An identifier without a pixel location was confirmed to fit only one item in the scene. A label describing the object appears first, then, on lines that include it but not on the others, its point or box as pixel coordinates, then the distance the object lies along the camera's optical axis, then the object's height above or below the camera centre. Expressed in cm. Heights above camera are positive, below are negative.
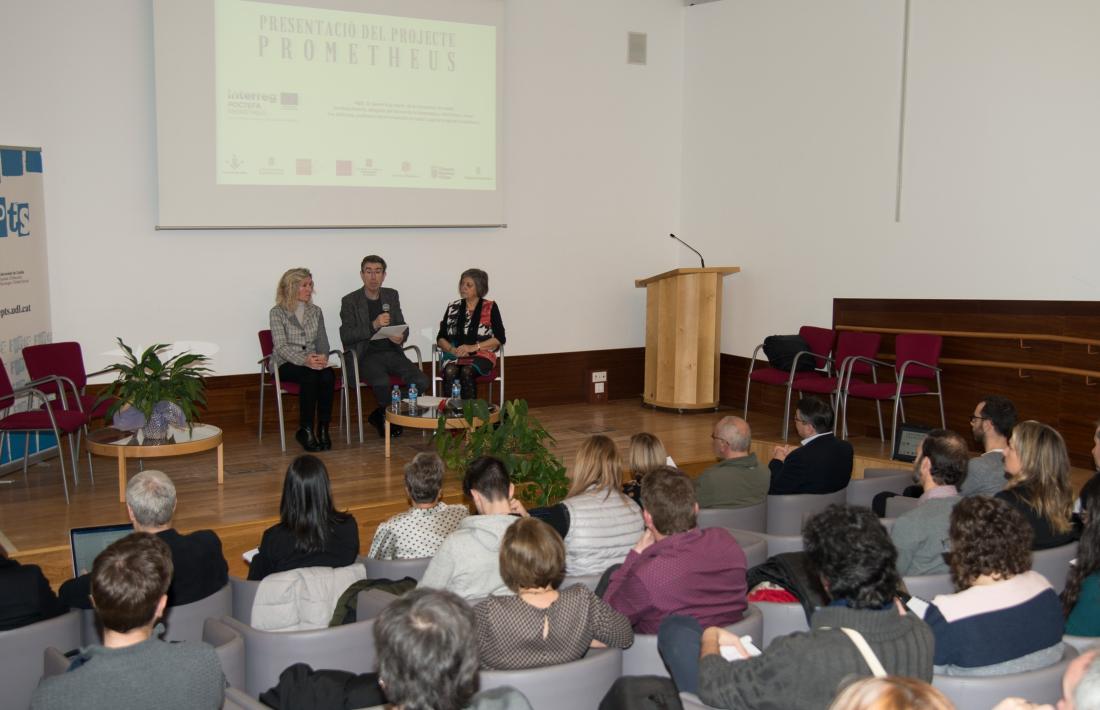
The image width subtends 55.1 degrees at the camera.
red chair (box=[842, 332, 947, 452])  684 -79
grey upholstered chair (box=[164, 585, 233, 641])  326 -116
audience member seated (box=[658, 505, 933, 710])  224 -86
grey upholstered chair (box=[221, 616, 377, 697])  284 -109
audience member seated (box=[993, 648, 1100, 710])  182 -75
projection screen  693 +93
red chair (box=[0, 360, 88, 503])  544 -92
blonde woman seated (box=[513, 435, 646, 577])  363 -96
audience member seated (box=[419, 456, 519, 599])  316 -94
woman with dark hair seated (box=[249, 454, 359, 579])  342 -94
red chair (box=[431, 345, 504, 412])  741 -90
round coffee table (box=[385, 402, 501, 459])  616 -101
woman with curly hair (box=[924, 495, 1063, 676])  264 -89
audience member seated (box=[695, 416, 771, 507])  443 -95
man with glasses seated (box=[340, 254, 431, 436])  720 -65
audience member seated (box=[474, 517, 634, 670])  254 -90
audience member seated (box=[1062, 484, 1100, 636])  305 -97
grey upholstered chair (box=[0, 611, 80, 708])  304 -119
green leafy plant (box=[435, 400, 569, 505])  528 -105
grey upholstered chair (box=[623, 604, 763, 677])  275 -106
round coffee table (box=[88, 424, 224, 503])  537 -104
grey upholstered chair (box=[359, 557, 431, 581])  345 -106
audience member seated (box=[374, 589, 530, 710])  193 -75
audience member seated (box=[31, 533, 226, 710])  219 -89
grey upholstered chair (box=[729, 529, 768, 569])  355 -100
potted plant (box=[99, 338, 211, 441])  549 -80
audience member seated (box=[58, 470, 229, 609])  324 -96
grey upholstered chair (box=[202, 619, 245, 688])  271 -106
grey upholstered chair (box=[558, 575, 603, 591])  328 -103
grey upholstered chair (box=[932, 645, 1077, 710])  241 -99
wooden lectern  840 -70
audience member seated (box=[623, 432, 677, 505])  416 -82
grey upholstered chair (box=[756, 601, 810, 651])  310 -107
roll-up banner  613 -16
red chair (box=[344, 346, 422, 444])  691 -90
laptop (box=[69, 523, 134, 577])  363 -103
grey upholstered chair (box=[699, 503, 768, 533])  426 -110
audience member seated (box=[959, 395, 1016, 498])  426 -82
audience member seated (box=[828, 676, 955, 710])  160 -68
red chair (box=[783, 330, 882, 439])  711 -80
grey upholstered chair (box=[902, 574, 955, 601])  325 -102
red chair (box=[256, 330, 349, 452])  674 -92
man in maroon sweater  287 -91
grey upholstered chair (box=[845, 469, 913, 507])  491 -109
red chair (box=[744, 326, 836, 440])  736 -75
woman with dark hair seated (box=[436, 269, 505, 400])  732 -60
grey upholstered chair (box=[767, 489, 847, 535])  453 -112
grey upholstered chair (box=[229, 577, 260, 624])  335 -112
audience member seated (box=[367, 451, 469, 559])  368 -97
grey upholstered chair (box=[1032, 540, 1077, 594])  355 -104
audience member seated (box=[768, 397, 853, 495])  478 -94
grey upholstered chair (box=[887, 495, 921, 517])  432 -104
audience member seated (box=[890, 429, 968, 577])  349 -93
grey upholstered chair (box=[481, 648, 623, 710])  239 -100
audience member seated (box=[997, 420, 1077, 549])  373 -83
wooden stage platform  504 -134
